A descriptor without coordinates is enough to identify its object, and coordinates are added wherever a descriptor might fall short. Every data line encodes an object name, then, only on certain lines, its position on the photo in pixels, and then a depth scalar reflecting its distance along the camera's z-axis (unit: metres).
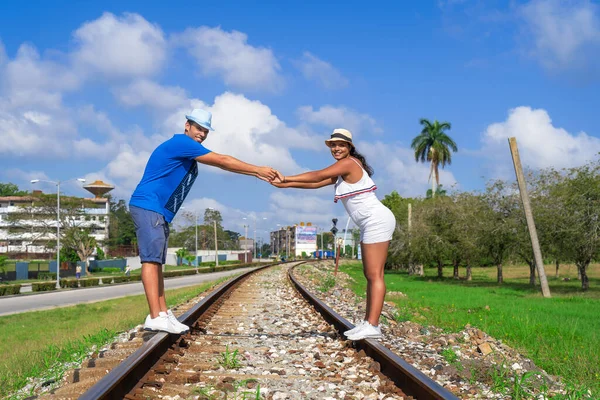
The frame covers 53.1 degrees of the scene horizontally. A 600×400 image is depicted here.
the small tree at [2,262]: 46.86
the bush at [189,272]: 59.68
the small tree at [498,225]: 29.45
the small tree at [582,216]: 23.44
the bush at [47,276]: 53.50
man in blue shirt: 4.89
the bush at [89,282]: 45.41
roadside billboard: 166.94
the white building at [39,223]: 67.75
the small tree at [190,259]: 91.12
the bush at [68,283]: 43.62
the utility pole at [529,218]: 21.27
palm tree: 65.00
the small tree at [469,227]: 32.69
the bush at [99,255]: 84.53
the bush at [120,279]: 48.92
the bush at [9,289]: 35.97
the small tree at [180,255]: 93.19
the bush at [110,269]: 75.79
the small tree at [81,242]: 68.75
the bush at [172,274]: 53.31
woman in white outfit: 5.03
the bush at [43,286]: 39.84
